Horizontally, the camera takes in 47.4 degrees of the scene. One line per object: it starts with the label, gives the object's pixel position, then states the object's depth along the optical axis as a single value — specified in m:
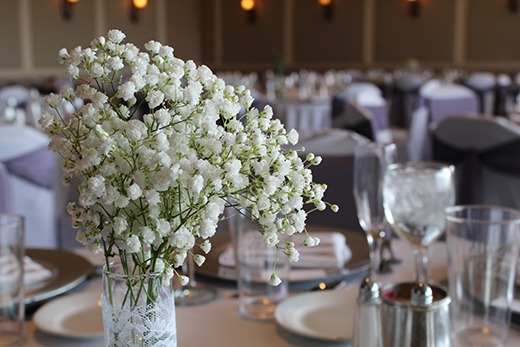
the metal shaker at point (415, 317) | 0.76
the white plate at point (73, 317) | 0.98
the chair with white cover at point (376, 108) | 4.66
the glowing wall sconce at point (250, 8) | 14.04
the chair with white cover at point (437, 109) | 5.08
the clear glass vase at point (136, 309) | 0.66
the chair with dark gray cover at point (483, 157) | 2.49
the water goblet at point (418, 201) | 1.02
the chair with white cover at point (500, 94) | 7.41
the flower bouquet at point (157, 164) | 0.61
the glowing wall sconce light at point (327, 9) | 13.31
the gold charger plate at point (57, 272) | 1.15
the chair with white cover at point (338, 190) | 2.02
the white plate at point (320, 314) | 0.97
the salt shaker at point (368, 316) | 0.80
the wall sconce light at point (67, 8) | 12.03
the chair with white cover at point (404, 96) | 7.91
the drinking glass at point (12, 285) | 0.95
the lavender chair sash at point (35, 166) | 2.42
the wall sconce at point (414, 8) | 12.52
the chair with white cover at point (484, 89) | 7.49
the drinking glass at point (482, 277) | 0.91
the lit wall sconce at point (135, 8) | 12.95
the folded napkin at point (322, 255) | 1.29
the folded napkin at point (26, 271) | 0.95
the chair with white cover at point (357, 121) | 3.41
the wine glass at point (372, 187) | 1.14
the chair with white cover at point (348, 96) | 4.77
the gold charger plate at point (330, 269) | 1.25
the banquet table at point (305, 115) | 5.45
